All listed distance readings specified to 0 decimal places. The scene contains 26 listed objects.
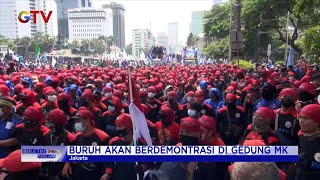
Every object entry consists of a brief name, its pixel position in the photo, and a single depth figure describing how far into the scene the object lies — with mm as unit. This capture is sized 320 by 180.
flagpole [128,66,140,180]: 2587
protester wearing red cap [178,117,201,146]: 2839
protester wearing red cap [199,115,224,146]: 3003
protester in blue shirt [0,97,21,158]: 3584
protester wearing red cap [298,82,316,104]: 4143
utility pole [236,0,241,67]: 12968
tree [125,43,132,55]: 120728
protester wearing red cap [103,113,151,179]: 3194
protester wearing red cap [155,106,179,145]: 3717
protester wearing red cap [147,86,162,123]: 5578
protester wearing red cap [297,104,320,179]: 2580
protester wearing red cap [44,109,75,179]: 3325
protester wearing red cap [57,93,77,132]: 4836
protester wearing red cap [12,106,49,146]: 3357
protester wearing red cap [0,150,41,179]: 2208
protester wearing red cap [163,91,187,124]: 5217
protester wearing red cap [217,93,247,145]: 4469
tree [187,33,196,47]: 76105
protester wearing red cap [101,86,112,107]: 5792
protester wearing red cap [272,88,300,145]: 3393
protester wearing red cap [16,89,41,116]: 4771
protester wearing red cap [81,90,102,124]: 4981
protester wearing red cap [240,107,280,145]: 2925
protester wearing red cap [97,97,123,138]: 4461
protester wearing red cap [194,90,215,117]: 4761
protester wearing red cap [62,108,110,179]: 3174
